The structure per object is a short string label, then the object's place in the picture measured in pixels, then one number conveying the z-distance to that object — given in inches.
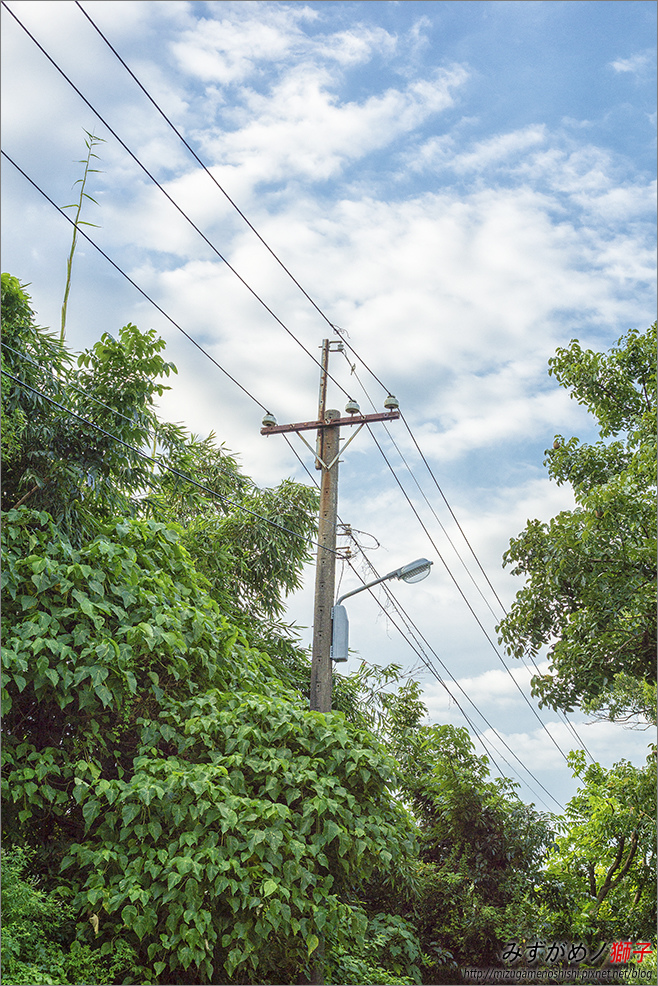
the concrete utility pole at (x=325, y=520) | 430.6
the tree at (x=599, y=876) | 414.6
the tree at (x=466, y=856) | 405.7
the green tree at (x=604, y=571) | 391.9
